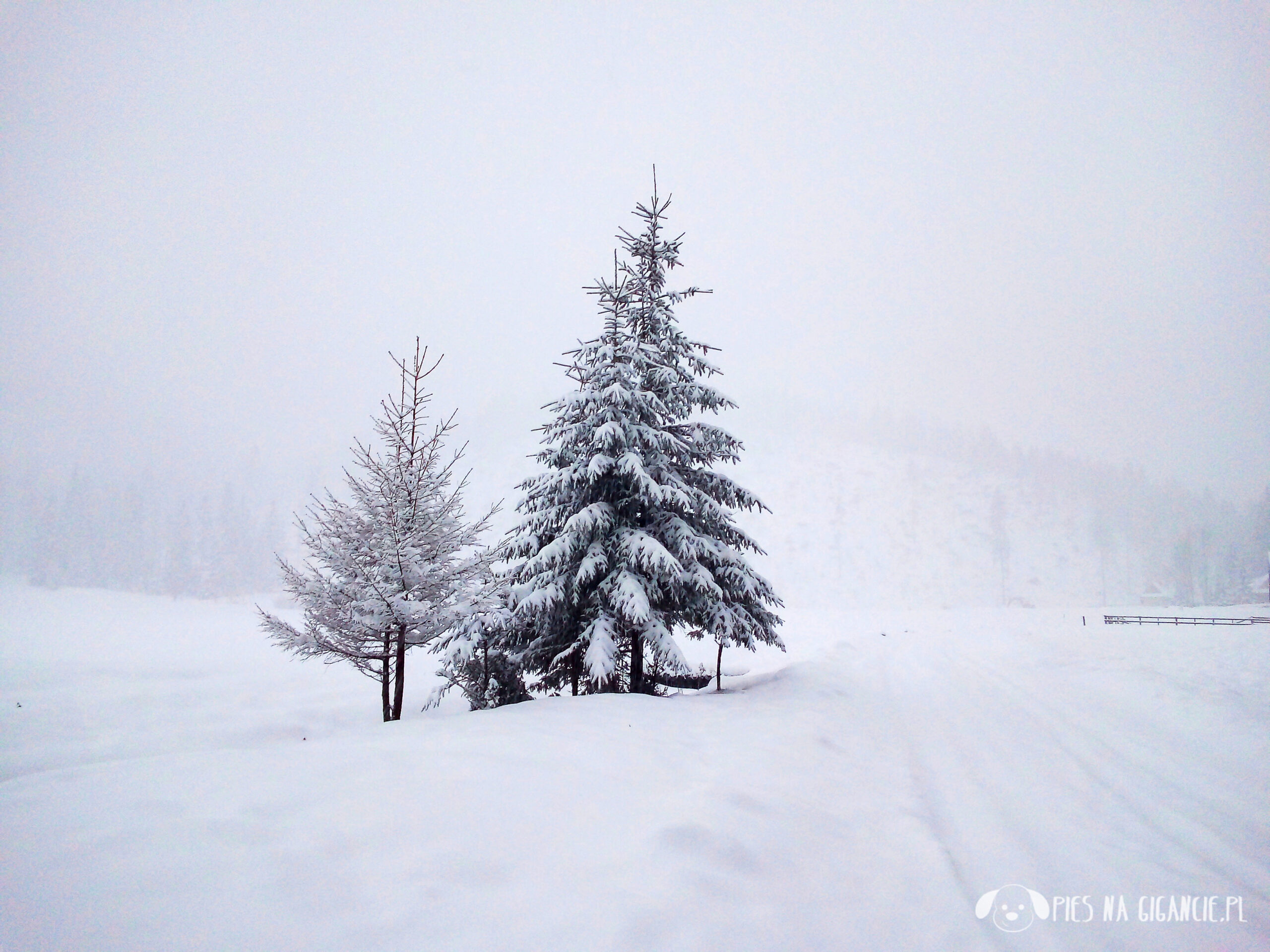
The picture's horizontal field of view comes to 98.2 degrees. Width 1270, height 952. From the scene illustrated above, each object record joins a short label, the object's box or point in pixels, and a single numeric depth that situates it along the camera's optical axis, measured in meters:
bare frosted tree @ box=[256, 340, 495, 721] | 10.01
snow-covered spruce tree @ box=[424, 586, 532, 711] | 10.05
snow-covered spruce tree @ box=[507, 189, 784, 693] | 10.59
